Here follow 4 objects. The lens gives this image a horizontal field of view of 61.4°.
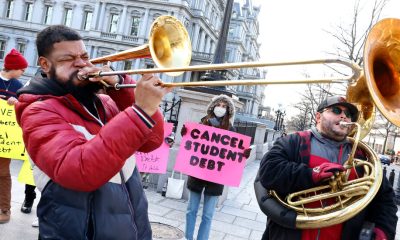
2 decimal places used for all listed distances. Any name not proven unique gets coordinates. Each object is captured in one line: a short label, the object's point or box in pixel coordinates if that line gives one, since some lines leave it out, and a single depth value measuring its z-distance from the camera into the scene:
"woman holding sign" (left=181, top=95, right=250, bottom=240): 4.28
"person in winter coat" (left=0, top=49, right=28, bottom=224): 4.20
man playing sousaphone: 2.56
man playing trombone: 1.43
